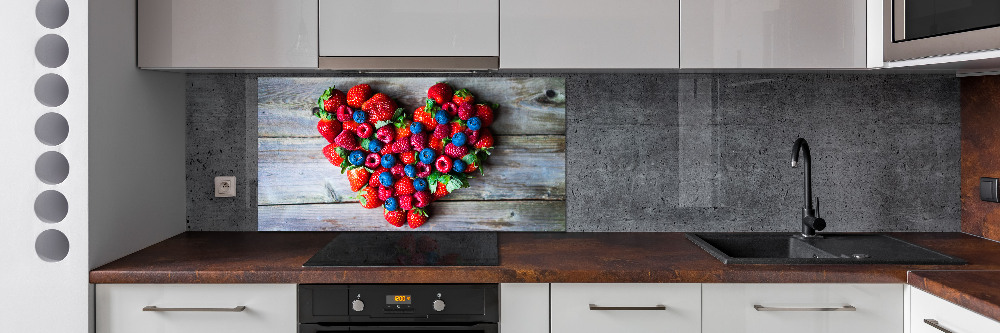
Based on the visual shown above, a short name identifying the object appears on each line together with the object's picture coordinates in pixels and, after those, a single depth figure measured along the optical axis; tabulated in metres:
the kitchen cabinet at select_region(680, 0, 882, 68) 1.90
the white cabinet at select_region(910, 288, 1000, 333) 1.35
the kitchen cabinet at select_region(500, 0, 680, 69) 1.90
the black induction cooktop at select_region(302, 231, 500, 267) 1.73
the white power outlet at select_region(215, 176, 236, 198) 2.25
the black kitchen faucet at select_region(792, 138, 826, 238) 1.99
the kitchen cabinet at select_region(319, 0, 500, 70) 1.89
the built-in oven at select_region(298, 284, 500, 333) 1.65
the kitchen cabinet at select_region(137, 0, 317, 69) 1.89
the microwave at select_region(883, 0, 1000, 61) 1.61
